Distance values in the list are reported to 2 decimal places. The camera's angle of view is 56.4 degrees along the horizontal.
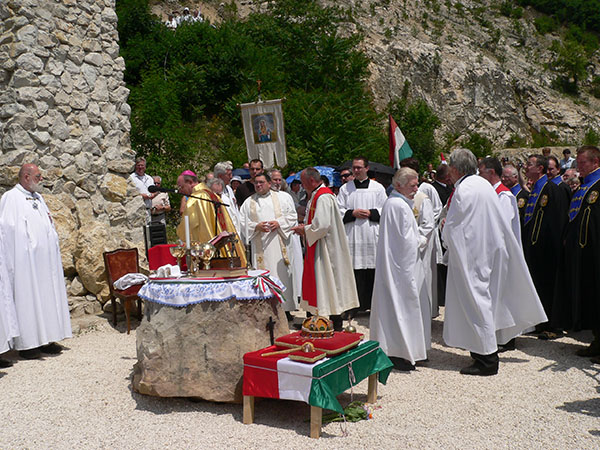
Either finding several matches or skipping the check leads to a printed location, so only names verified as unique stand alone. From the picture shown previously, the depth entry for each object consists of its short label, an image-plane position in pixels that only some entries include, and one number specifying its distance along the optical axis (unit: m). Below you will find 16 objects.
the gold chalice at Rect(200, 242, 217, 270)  4.83
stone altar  4.53
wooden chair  7.37
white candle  4.82
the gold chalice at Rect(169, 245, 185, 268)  4.97
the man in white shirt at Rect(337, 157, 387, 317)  7.68
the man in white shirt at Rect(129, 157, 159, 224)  9.88
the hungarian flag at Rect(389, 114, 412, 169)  10.60
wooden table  3.86
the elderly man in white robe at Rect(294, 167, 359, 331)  6.34
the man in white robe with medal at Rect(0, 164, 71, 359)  6.37
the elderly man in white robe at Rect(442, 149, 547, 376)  5.22
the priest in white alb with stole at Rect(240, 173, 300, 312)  7.45
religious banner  13.17
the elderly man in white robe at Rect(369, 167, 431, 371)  5.36
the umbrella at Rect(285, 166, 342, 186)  13.62
